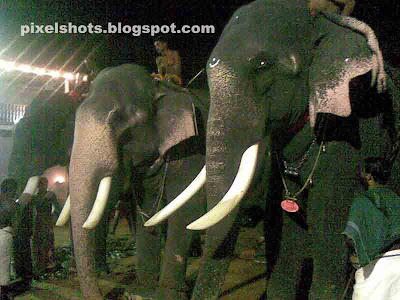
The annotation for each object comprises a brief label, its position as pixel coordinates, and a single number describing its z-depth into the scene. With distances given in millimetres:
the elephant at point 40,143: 4320
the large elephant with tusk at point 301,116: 2031
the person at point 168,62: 4816
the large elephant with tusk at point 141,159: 2945
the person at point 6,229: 4172
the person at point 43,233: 4980
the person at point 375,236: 2150
